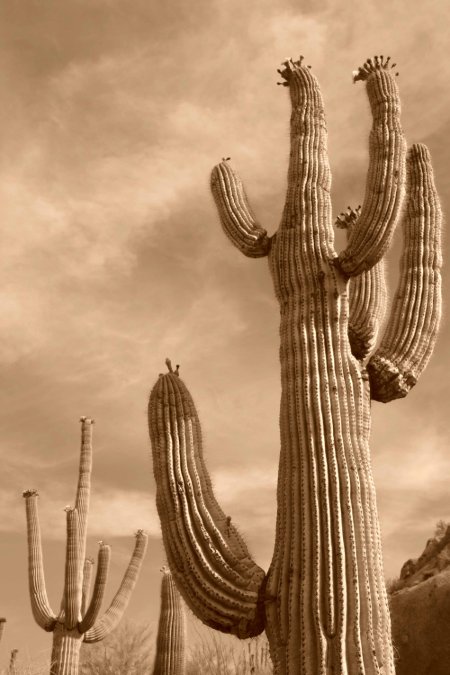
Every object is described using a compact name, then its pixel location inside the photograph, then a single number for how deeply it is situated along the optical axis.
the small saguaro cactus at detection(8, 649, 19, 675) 13.41
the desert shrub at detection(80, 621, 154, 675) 18.73
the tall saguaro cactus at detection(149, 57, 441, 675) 5.84
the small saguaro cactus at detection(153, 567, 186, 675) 13.72
